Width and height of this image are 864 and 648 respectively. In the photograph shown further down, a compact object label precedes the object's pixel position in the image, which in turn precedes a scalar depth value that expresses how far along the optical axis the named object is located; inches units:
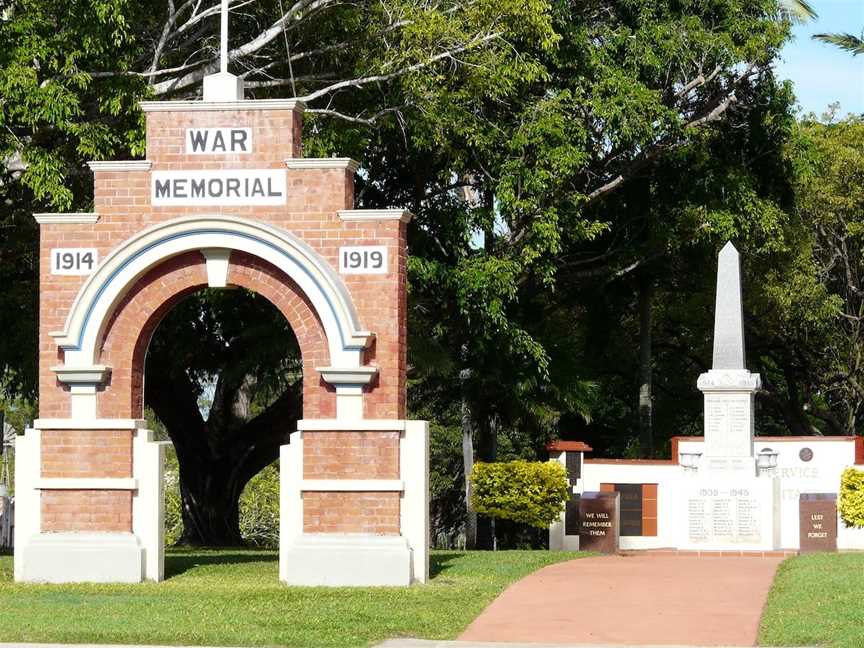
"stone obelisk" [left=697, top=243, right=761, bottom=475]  1117.7
